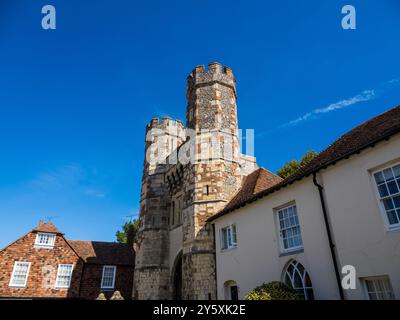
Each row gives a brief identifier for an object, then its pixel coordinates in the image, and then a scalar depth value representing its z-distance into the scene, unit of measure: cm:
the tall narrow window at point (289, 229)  1084
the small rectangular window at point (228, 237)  1439
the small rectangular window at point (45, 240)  2455
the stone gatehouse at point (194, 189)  1620
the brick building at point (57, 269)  2263
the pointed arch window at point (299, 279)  981
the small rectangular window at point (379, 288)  759
